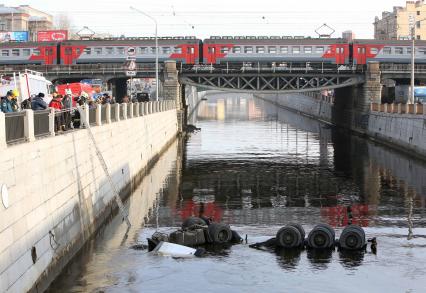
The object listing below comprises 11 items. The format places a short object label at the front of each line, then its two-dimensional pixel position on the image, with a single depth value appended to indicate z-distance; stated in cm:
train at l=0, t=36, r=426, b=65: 8056
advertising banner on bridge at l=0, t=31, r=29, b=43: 15012
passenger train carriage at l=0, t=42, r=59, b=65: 8162
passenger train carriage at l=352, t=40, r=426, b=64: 8181
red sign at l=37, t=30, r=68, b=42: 15238
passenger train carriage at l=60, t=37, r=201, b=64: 8156
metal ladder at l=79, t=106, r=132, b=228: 2559
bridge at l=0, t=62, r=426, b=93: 8094
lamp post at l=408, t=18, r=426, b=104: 6483
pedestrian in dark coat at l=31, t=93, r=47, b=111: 2411
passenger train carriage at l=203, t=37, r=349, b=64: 8038
